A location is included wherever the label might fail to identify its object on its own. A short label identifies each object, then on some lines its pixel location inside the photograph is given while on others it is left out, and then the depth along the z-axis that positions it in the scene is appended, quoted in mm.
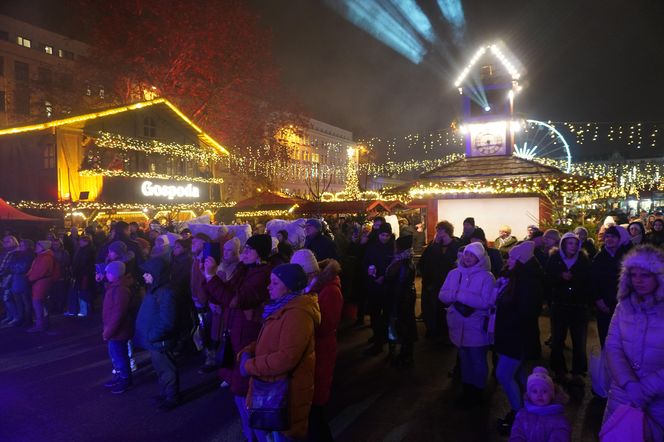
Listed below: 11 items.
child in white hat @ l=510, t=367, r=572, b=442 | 2838
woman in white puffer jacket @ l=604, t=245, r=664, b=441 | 2684
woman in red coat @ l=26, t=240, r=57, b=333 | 8500
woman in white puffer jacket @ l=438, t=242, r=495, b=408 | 4641
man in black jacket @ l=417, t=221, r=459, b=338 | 7270
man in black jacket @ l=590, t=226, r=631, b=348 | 5368
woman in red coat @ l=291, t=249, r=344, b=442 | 3541
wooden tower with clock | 17703
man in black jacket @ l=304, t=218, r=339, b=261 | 7391
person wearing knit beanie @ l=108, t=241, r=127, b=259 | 5768
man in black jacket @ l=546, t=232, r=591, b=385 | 5562
